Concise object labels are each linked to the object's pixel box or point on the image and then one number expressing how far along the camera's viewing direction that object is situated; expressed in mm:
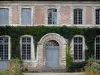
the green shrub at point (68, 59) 40062
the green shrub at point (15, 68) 25766
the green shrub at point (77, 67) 39688
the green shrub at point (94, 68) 26666
